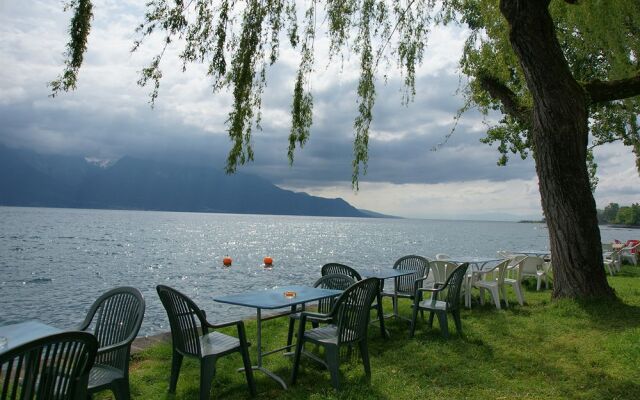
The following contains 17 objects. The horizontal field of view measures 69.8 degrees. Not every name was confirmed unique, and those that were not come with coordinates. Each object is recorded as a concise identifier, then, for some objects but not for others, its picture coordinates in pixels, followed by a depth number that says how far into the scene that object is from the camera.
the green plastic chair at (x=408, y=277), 7.53
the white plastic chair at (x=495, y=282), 8.48
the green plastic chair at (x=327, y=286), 5.77
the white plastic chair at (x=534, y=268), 11.15
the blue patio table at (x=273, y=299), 4.62
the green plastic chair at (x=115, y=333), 3.33
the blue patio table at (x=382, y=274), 6.44
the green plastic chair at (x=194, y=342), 4.01
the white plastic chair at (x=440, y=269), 8.81
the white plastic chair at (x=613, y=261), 14.34
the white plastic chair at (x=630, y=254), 17.33
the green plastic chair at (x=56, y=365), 2.25
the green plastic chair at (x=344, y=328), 4.38
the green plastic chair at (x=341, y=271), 6.40
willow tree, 5.55
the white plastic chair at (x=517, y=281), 8.92
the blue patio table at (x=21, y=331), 2.93
